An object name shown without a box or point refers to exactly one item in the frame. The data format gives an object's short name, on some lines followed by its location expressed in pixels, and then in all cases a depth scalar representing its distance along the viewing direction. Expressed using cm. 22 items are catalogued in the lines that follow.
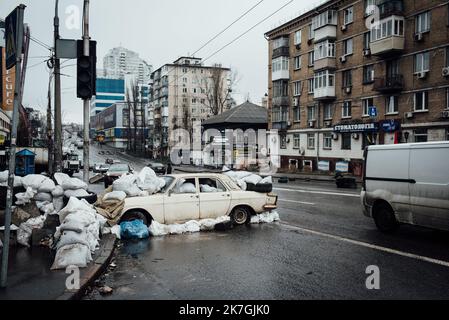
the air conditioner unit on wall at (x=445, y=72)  2710
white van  801
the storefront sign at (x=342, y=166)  3250
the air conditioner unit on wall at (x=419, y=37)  2942
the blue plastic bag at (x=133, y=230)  908
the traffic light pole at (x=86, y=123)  1113
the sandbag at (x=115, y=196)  948
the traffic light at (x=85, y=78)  998
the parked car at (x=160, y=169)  4223
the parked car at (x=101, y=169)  4112
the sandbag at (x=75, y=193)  923
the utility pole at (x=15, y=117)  492
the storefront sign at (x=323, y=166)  3791
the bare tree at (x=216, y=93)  6391
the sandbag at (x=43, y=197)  894
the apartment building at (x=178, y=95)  9100
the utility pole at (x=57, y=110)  1579
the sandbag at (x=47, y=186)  908
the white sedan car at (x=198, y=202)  970
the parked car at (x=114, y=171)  2614
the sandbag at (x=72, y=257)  633
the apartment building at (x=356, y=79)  2886
